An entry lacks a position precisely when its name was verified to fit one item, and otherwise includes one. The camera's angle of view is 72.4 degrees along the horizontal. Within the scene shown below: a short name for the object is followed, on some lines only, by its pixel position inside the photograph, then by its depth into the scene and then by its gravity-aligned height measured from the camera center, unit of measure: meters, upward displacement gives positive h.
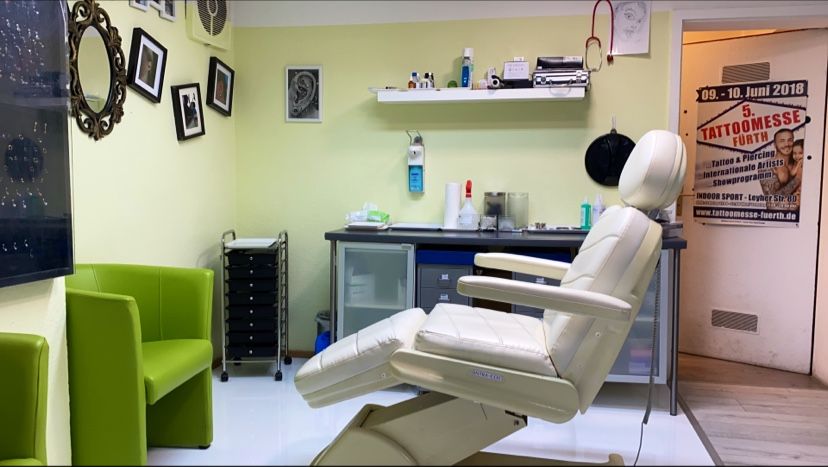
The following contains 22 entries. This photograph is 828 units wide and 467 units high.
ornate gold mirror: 2.48 +0.60
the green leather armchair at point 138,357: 2.06 -0.64
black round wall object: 3.53 +0.29
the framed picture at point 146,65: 2.88 +0.71
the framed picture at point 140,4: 2.85 +1.00
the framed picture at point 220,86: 3.60 +0.74
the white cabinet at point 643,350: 3.10 -0.80
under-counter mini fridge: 3.29 -0.49
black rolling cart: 3.37 -0.61
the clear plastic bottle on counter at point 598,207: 3.43 -0.02
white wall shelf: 3.35 +0.65
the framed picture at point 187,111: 3.29 +0.53
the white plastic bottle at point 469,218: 3.57 -0.10
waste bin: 3.57 -0.85
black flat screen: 1.89 +0.19
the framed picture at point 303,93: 3.84 +0.73
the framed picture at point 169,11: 3.12 +1.06
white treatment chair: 1.73 -0.48
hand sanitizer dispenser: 3.71 +0.25
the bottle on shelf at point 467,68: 3.53 +0.84
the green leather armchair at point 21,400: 1.69 -0.60
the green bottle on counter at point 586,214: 3.50 -0.07
